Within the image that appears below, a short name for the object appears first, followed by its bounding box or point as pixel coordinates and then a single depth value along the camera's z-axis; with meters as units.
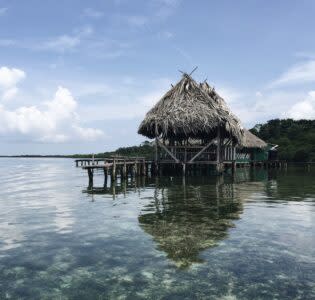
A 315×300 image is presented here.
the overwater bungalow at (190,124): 19.51
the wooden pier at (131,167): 17.61
